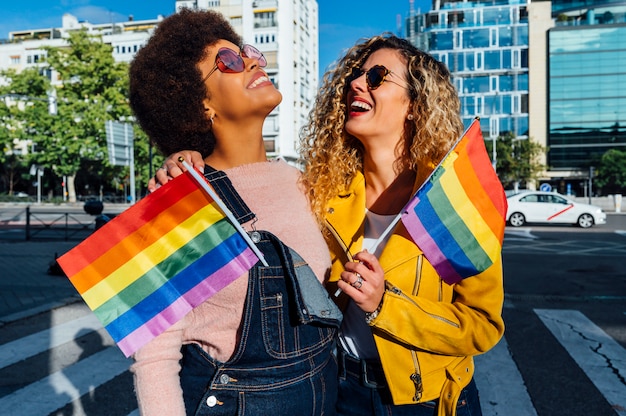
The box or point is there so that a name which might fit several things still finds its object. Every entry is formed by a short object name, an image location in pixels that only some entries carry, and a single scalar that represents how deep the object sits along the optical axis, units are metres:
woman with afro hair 1.65
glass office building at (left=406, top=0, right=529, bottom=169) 76.62
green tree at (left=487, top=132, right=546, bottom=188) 53.81
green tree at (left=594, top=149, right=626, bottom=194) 60.66
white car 21.72
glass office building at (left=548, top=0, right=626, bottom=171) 72.81
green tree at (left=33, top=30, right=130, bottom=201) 41.59
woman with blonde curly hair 1.78
